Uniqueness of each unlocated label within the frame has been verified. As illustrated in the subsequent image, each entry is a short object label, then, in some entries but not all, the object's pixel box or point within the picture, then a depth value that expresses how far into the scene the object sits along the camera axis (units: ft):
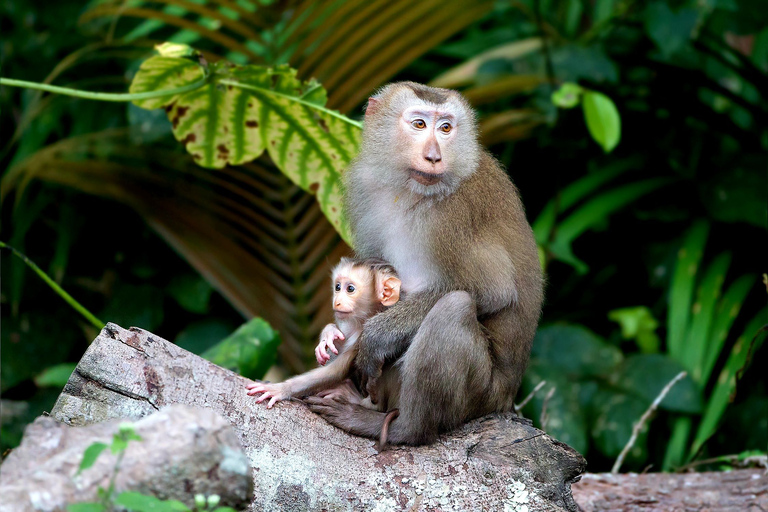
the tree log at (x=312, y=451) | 19.56
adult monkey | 22.27
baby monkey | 24.34
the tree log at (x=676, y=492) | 27.84
